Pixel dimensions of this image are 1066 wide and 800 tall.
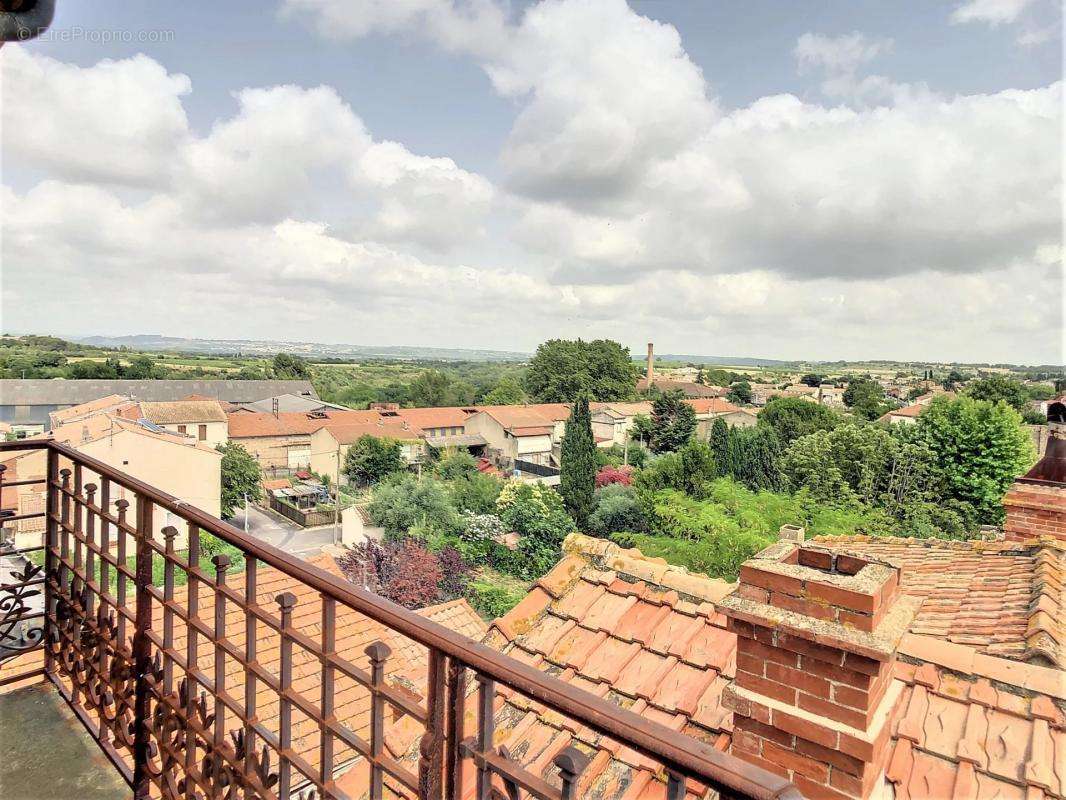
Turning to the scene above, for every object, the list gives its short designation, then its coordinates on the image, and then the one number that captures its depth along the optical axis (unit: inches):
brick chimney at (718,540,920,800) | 86.9
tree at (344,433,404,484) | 1312.7
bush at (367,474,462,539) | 894.4
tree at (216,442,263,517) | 1072.2
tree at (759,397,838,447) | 1605.6
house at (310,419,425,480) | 1405.0
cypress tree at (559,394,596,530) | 1053.8
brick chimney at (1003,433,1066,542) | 262.2
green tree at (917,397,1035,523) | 917.2
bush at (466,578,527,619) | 699.4
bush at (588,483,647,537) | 980.6
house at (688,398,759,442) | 1879.9
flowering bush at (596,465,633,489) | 1244.5
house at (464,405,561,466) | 1601.9
